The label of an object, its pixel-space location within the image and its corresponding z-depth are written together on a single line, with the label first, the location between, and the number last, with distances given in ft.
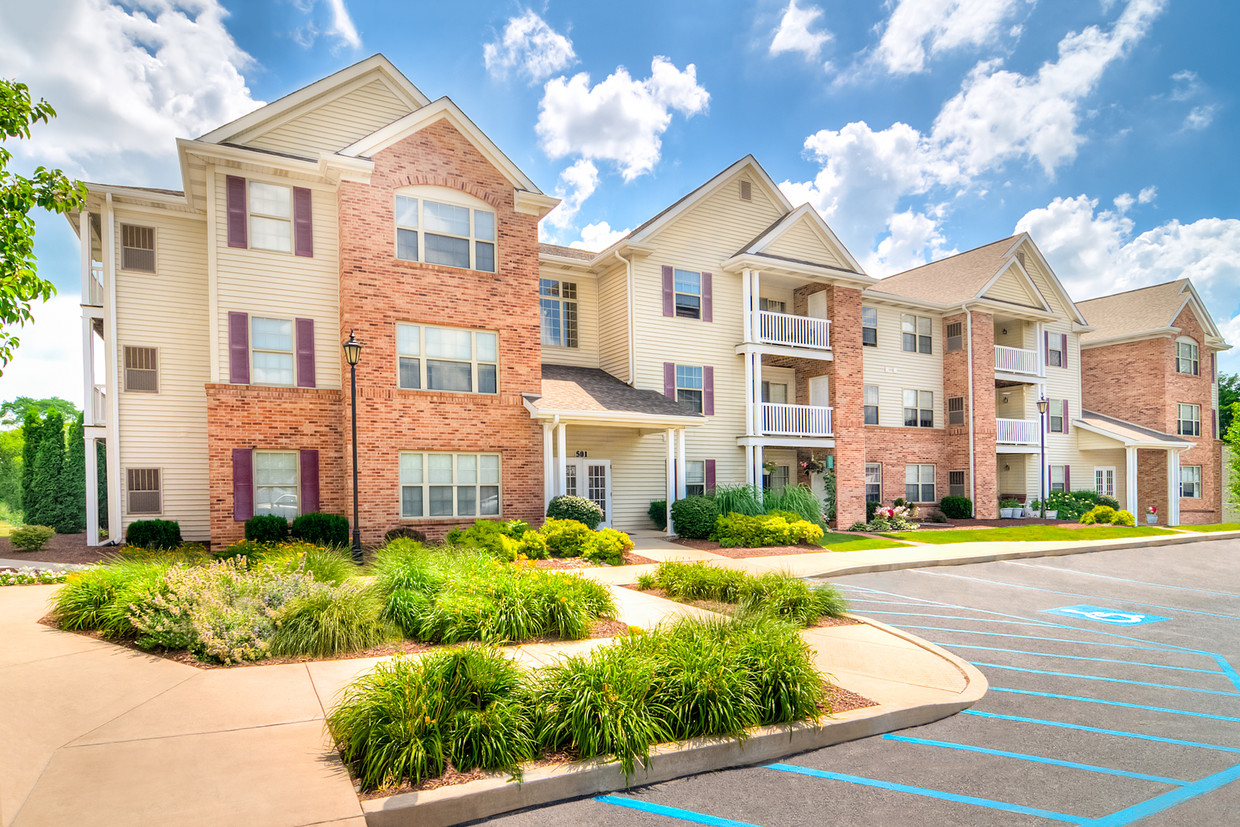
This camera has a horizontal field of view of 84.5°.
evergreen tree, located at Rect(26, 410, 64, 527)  69.87
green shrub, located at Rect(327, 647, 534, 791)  14.39
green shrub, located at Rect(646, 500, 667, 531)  67.97
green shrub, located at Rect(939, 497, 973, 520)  88.58
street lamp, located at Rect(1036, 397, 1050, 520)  87.97
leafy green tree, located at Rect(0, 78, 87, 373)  26.22
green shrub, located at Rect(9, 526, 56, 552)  52.49
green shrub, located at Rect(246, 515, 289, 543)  49.19
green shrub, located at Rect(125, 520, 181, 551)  49.43
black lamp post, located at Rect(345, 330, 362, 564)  45.55
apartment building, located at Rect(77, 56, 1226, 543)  53.06
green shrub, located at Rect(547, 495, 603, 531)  55.36
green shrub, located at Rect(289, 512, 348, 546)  49.98
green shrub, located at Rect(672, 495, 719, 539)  62.08
